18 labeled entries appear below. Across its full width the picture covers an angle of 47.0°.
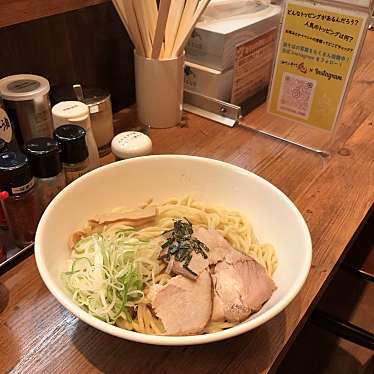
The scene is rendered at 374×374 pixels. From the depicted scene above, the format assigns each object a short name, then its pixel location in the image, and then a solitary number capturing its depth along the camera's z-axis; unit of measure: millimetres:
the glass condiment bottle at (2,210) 712
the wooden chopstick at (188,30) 940
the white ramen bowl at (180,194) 590
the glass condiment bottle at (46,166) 700
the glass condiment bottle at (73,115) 821
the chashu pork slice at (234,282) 609
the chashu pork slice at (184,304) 573
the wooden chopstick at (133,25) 924
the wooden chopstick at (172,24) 975
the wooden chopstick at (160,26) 864
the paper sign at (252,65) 1102
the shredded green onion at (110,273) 606
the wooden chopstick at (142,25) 924
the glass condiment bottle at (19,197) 657
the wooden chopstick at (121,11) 924
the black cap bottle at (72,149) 754
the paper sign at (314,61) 908
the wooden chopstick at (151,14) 958
